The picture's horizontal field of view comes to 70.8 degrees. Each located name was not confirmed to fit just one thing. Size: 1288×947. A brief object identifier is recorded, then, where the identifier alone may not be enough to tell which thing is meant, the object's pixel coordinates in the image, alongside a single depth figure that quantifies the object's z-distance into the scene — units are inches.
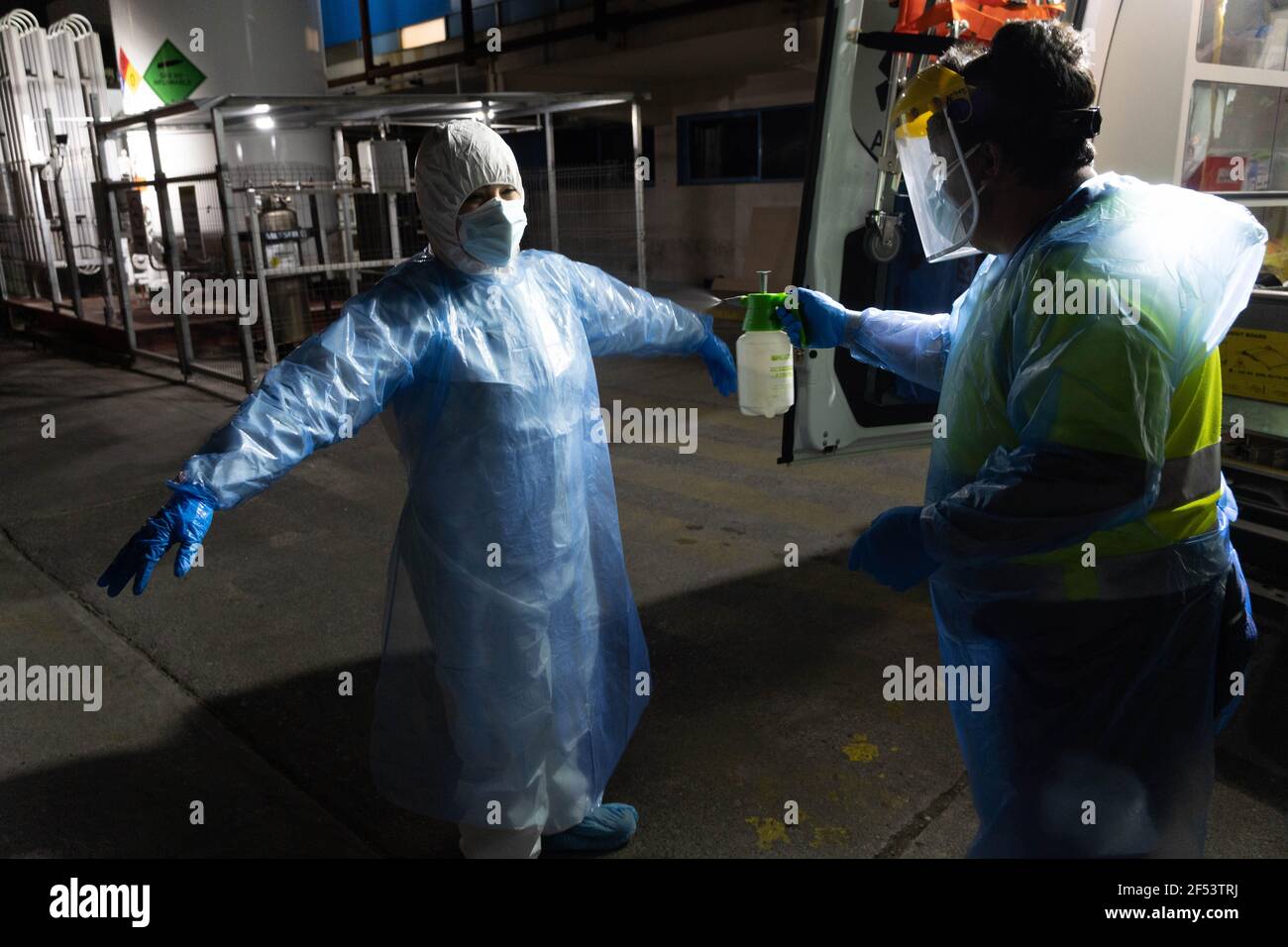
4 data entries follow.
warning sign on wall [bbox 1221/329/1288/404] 102.9
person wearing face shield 50.1
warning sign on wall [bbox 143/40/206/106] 339.0
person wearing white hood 74.5
